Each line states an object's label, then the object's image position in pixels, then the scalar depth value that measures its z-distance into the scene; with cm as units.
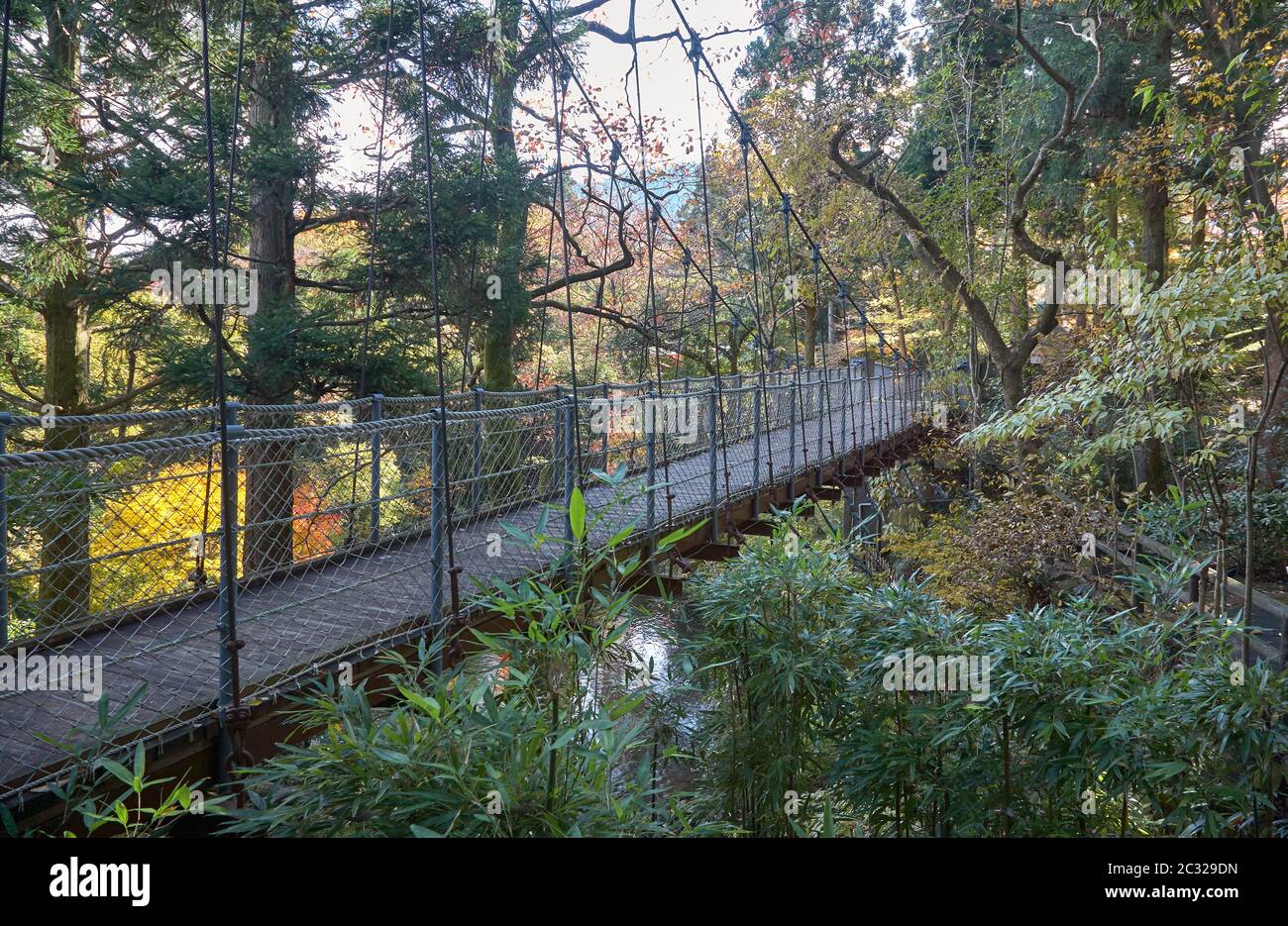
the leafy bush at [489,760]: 124
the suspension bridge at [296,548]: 171
